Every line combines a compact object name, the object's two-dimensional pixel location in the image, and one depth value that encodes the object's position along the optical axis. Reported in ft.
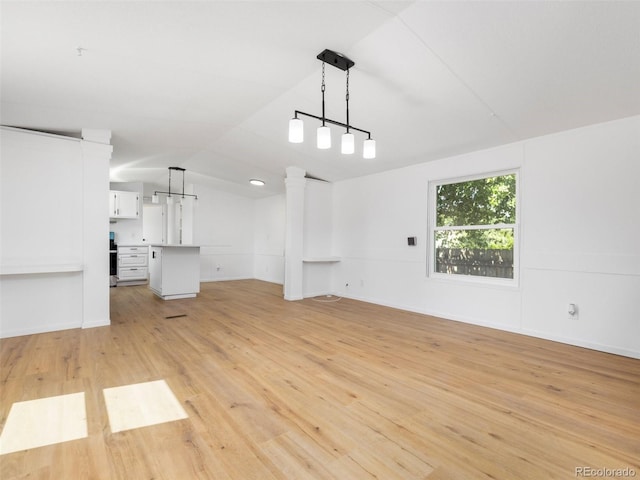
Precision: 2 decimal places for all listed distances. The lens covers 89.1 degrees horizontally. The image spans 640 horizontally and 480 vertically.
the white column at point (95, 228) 13.21
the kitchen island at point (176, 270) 19.47
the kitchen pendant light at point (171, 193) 23.79
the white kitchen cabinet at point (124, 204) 24.71
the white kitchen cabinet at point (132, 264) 25.00
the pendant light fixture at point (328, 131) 8.89
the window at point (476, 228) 13.38
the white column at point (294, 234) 19.74
